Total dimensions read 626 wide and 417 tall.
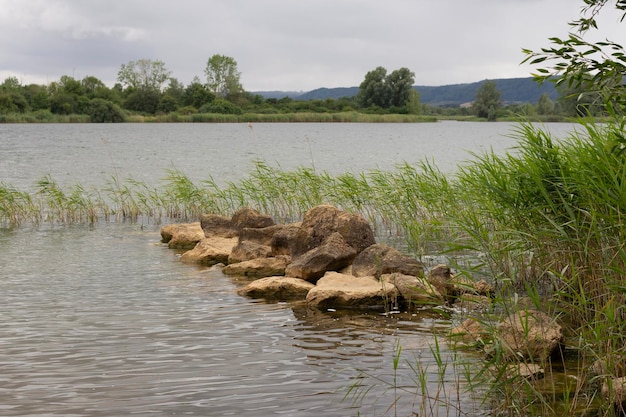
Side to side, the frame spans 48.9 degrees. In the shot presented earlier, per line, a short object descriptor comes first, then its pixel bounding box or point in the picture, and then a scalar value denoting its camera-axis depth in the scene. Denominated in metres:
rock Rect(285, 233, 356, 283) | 12.83
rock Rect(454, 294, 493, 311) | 10.25
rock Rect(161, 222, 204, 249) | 17.42
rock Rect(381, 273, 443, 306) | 10.98
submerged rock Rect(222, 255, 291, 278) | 14.04
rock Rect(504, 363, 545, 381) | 6.80
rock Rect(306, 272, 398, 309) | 11.03
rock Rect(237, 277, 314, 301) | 12.08
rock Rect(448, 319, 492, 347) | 8.10
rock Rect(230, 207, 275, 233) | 16.52
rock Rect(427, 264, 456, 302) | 11.16
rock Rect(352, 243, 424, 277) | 11.88
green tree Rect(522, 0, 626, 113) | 5.94
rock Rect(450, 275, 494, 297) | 10.82
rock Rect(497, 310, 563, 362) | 7.61
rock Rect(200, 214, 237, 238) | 17.12
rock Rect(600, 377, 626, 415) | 6.26
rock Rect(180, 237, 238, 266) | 15.49
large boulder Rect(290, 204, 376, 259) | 13.46
